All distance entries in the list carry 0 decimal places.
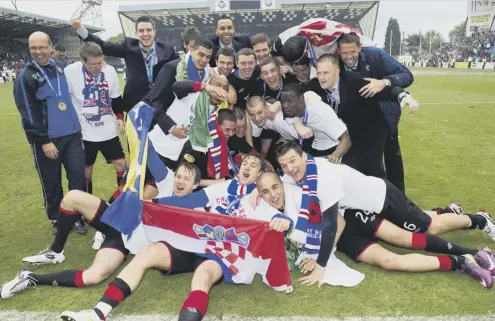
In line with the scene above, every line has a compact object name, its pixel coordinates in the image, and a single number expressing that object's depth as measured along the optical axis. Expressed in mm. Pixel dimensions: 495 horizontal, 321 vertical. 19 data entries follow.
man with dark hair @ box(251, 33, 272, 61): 4941
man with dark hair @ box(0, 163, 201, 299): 3395
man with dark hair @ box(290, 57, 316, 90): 4332
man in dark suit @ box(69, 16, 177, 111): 5035
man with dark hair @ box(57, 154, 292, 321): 2854
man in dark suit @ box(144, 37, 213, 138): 4164
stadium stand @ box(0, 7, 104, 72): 40750
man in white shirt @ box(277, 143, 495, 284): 3402
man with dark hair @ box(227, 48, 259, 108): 4383
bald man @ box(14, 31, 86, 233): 4262
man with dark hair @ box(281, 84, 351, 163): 3938
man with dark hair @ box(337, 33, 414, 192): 4047
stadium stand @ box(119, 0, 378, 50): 49625
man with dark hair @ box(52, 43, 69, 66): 7675
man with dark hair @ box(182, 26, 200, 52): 4341
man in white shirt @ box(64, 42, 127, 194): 4609
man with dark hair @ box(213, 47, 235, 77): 4422
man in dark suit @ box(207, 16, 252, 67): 5371
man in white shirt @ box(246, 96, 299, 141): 4203
